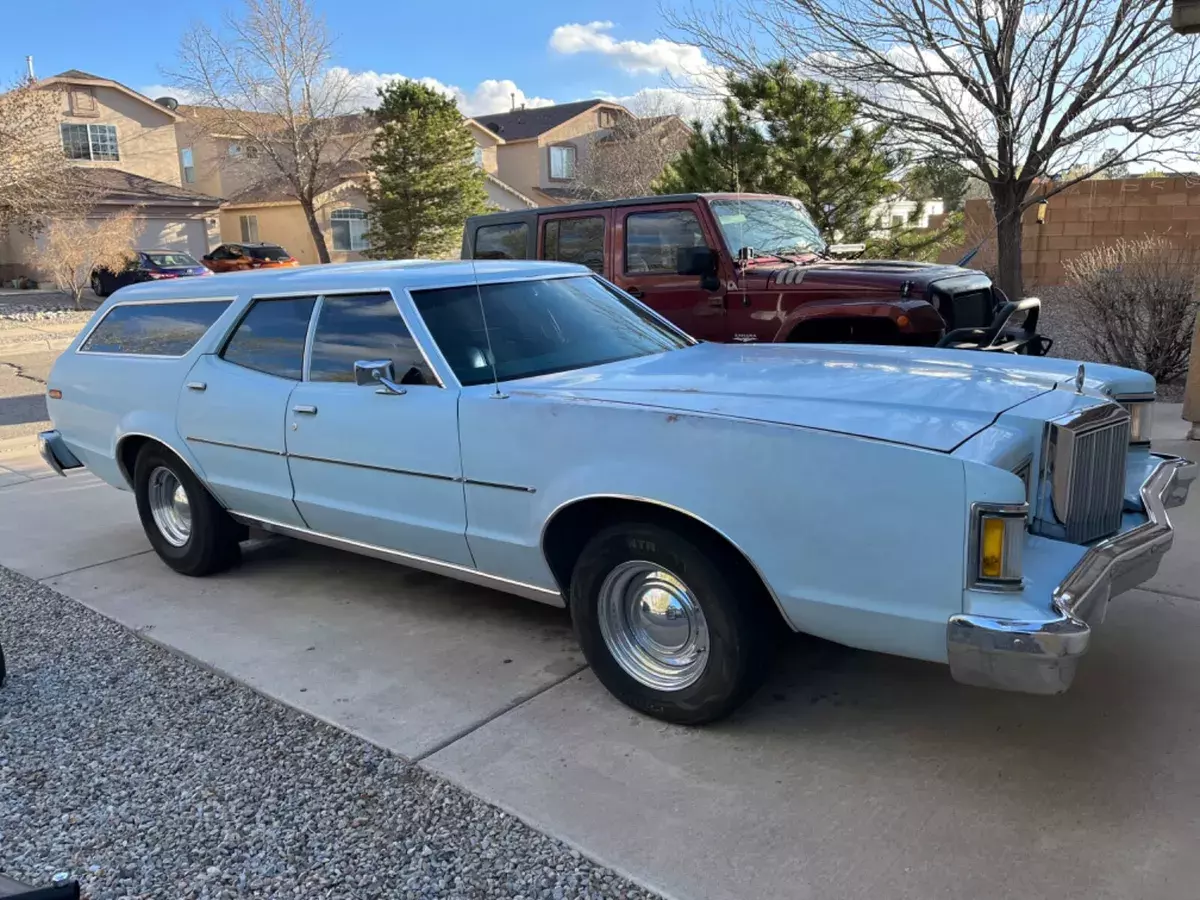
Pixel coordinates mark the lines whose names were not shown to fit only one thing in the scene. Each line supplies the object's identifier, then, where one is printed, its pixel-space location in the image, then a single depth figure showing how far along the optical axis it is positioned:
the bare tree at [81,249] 25.34
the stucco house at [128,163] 35.12
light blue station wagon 2.79
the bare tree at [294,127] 33.78
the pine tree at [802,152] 13.79
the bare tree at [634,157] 35.56
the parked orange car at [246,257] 33.19
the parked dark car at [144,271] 28.69
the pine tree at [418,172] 32.62
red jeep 6.68
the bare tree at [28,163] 22.48
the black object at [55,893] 2.24
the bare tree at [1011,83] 10.66
